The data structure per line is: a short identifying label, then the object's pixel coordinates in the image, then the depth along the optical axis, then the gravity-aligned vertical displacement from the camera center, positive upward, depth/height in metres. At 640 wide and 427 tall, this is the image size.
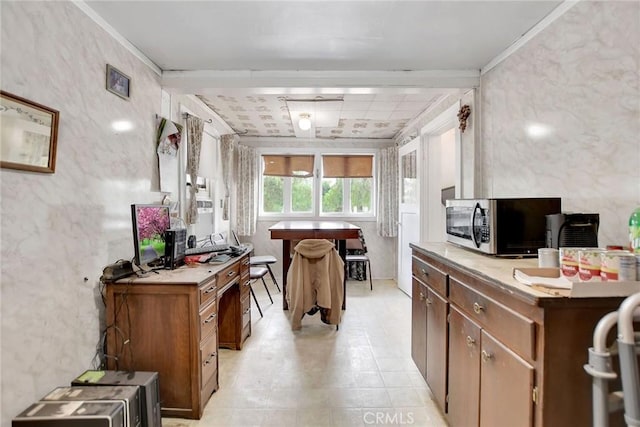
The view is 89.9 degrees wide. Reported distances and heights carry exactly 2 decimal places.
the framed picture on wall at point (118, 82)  2.05 +0.86
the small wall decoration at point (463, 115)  2.83 +0.85
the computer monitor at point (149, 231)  1.93 -0.13
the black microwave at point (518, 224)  1.75 -0.08
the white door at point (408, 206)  4.20 +0.07
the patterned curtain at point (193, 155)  3.24 +0.58
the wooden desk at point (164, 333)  1.87 -0.72
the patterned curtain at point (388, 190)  5.32 +0.34
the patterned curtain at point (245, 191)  5.27 +0.32
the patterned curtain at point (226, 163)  4.59 +0.71
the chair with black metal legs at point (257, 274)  3.56 -0.71
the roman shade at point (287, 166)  5.53 +0.78
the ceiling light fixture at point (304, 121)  4.05 +1.15
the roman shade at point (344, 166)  5.55 +0.78
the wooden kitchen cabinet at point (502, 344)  1.03 -0.53
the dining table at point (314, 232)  3.49 -0.23
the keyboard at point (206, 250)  2.53 -0.32
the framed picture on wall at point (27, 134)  1.34 +0.35
